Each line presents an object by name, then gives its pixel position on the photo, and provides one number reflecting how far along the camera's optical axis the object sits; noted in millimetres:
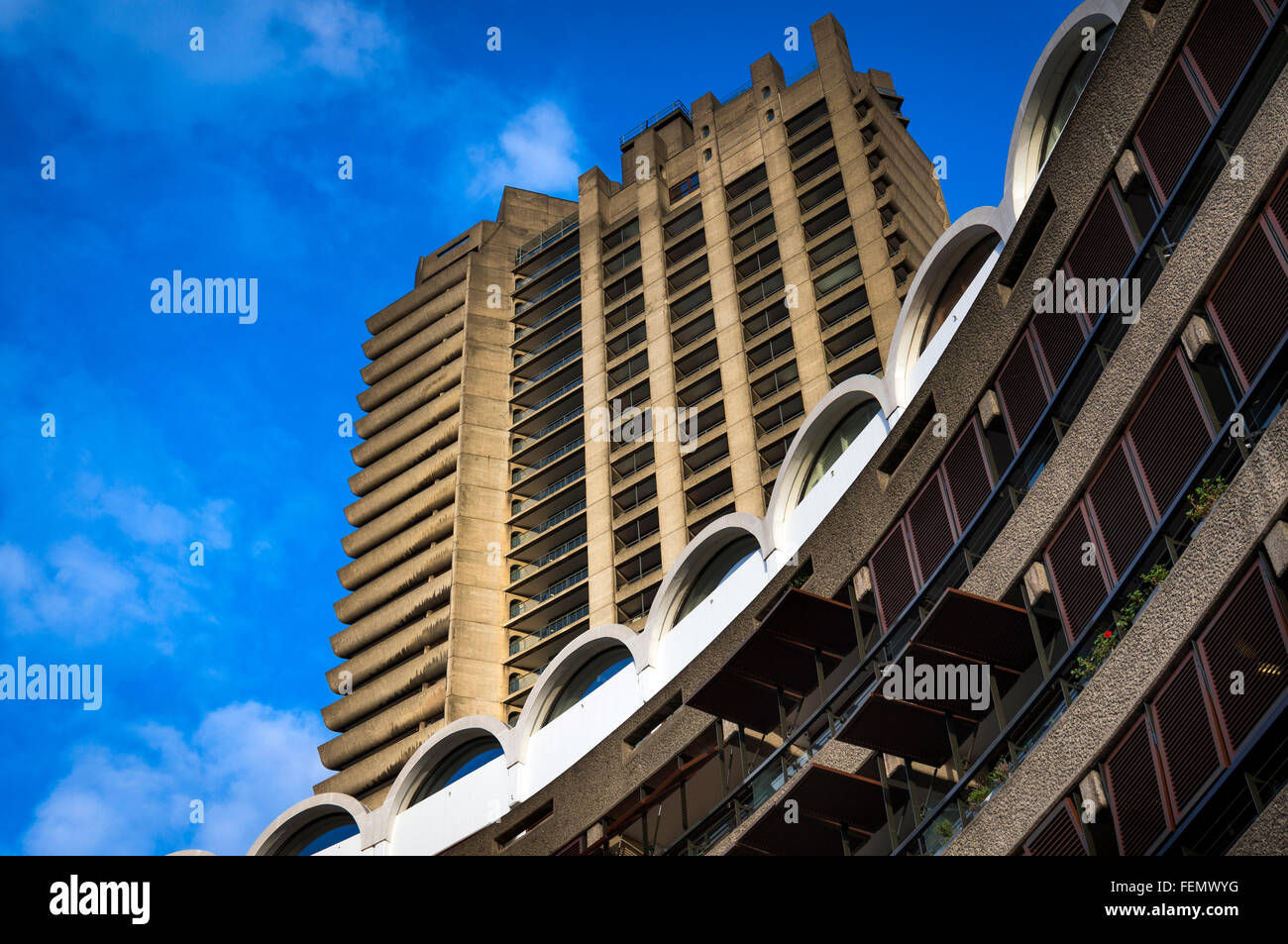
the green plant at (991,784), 19422
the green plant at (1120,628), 16875
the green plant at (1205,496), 15969
